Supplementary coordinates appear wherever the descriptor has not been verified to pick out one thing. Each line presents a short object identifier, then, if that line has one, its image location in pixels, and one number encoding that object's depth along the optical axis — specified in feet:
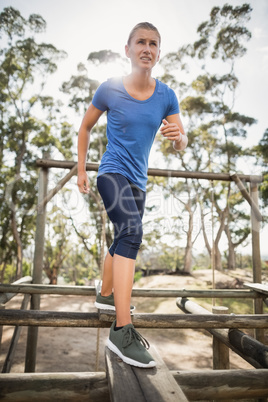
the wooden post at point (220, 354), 7.53
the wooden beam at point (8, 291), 8.76
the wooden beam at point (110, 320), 4.75
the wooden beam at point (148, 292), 9.41
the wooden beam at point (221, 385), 3.56
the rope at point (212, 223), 11.93
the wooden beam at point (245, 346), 4.72
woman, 4.40
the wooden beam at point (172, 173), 11.10
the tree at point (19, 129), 51.26
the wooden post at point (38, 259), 10.32
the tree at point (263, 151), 52.54
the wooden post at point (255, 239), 11.77
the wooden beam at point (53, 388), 3.23
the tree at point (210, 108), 50.13
